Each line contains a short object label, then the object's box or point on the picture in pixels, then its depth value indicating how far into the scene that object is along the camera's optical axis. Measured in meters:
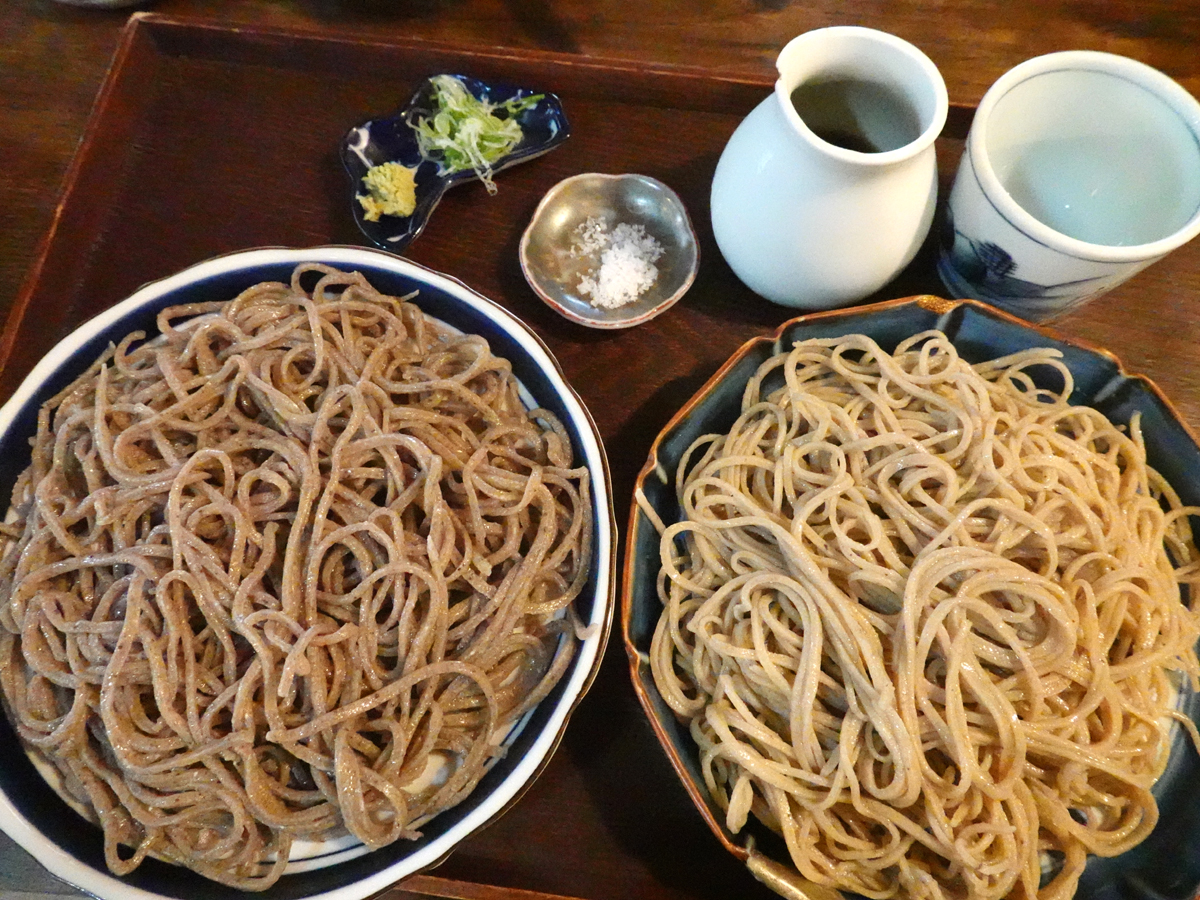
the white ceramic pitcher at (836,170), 0.32
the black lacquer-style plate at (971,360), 0.30
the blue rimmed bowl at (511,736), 0.29
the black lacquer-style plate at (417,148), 0.39
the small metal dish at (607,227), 0.38
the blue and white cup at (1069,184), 0.32
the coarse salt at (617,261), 0.39
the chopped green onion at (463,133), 0.40
